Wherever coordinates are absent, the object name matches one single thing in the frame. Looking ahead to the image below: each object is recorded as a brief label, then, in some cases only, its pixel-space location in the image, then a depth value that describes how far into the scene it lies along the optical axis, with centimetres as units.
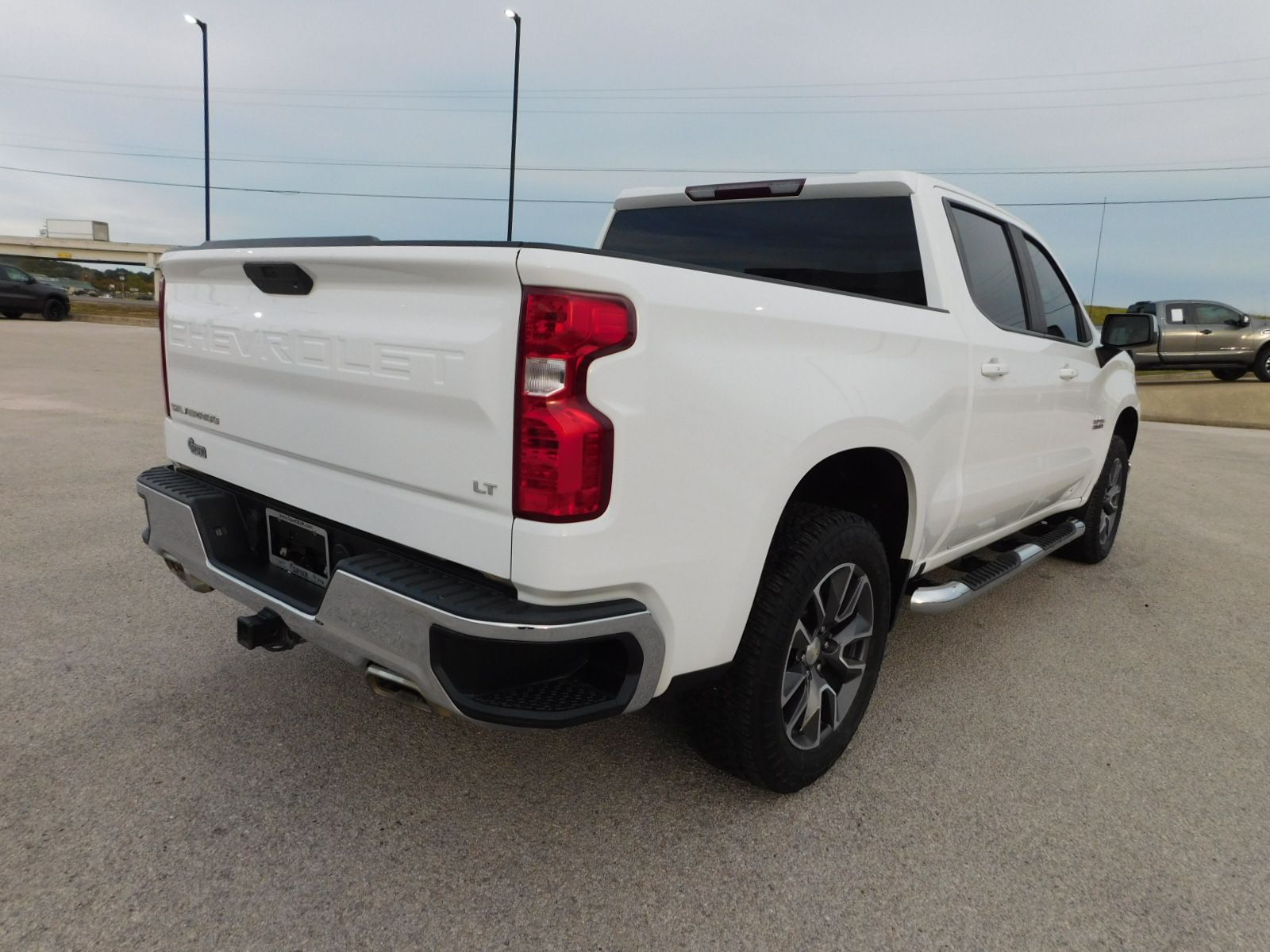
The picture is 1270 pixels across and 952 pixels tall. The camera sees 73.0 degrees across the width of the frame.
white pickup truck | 179
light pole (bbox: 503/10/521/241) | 1823
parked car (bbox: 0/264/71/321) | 2452
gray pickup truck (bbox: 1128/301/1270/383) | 2003
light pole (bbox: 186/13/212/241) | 2323
